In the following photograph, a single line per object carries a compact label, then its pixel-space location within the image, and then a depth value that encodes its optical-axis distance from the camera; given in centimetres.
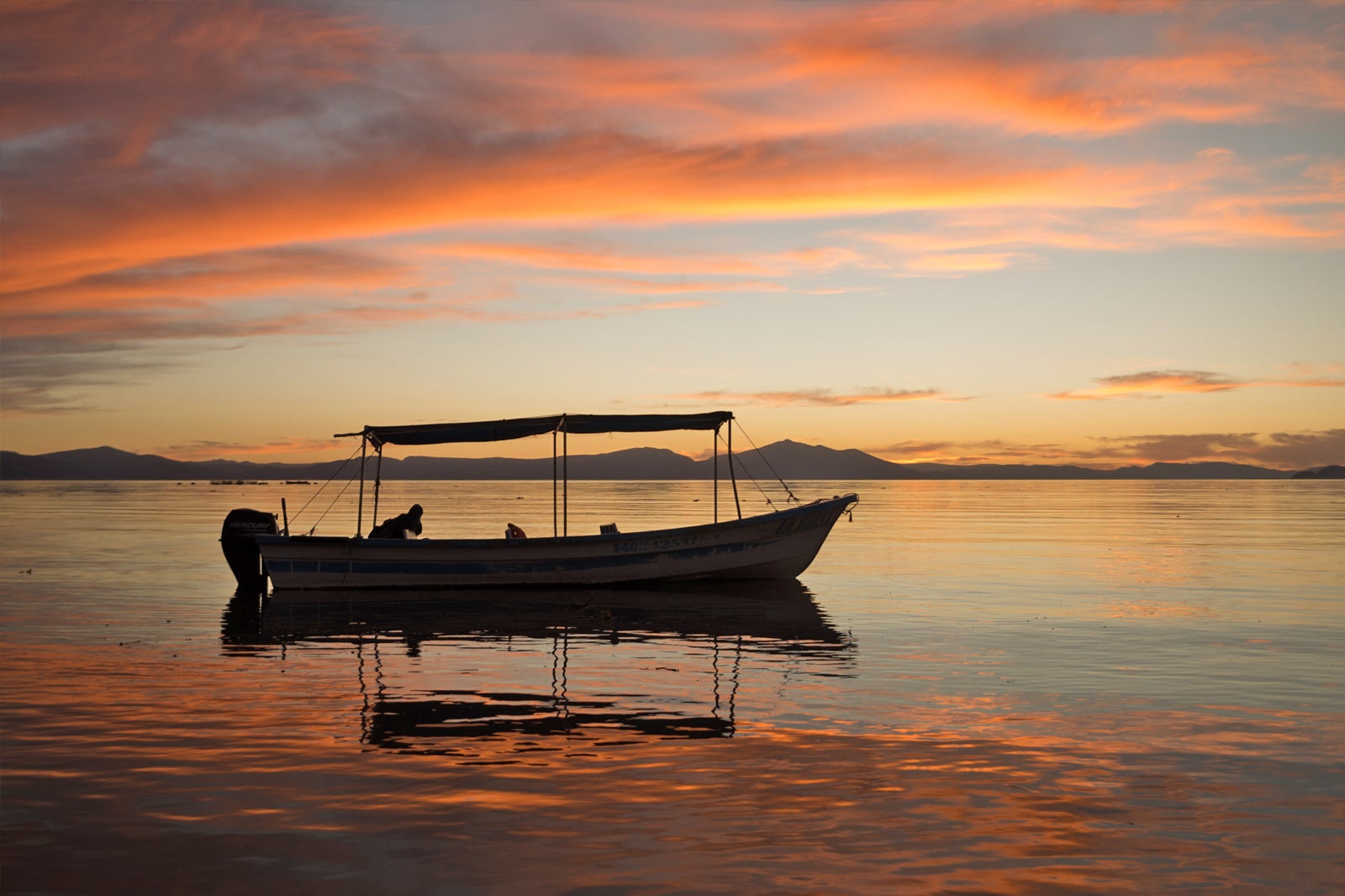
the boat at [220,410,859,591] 3080
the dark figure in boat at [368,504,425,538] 3153
